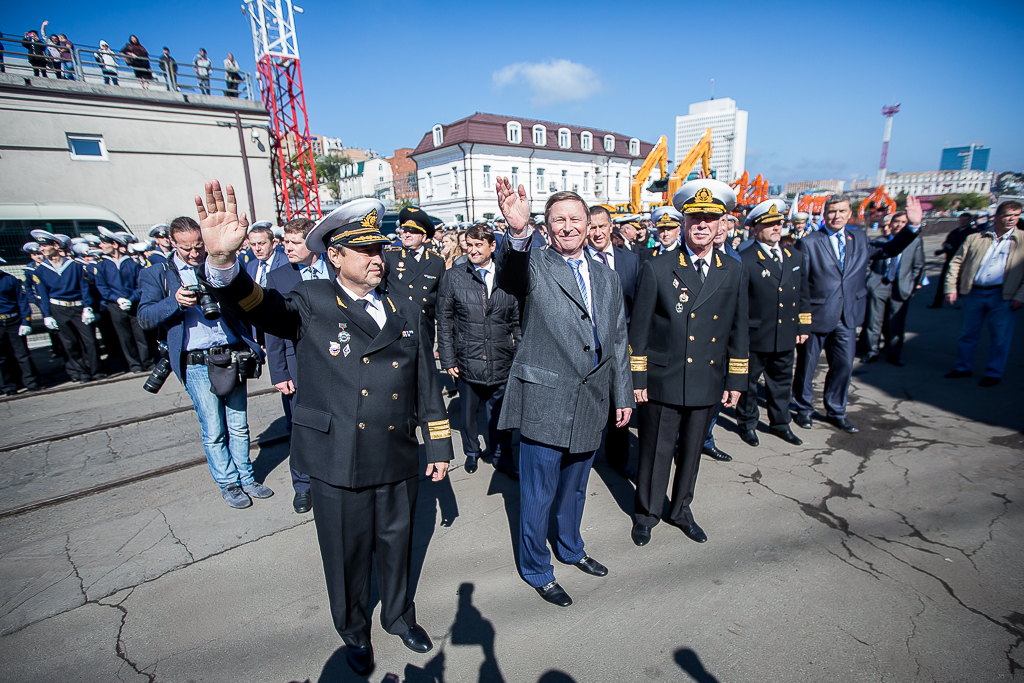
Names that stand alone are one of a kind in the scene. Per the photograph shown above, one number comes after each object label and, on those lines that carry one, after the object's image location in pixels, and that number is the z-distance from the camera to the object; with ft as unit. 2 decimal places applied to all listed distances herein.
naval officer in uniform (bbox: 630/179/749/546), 10.60
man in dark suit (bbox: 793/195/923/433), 16.69
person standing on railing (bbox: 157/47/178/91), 53.21
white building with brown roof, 116.47
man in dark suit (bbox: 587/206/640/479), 14.84
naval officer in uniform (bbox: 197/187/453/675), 7.55
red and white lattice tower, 70.59
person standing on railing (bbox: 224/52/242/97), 55.83
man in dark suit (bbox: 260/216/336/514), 12.71
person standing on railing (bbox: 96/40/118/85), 50.24
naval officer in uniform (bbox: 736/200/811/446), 15.66
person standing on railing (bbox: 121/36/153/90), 52.31
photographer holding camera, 11.46
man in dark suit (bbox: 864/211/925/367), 24.13
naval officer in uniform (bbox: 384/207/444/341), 17.39
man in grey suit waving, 8.64
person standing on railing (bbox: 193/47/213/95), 54.39
